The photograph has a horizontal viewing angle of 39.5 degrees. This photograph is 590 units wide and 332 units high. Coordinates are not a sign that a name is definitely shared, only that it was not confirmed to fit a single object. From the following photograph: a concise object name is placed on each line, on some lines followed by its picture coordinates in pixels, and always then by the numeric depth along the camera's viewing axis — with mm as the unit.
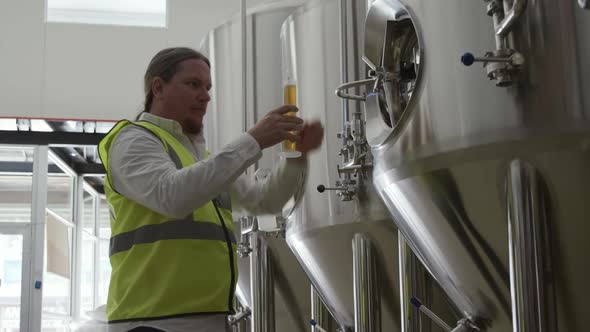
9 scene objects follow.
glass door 8469
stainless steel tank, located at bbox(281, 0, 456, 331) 2457
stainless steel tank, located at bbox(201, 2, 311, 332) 3389
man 1972
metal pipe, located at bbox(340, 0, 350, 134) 2594
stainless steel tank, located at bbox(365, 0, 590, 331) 1379
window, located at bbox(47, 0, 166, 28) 7906
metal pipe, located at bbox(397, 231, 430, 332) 2244
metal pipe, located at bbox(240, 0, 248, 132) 3170
